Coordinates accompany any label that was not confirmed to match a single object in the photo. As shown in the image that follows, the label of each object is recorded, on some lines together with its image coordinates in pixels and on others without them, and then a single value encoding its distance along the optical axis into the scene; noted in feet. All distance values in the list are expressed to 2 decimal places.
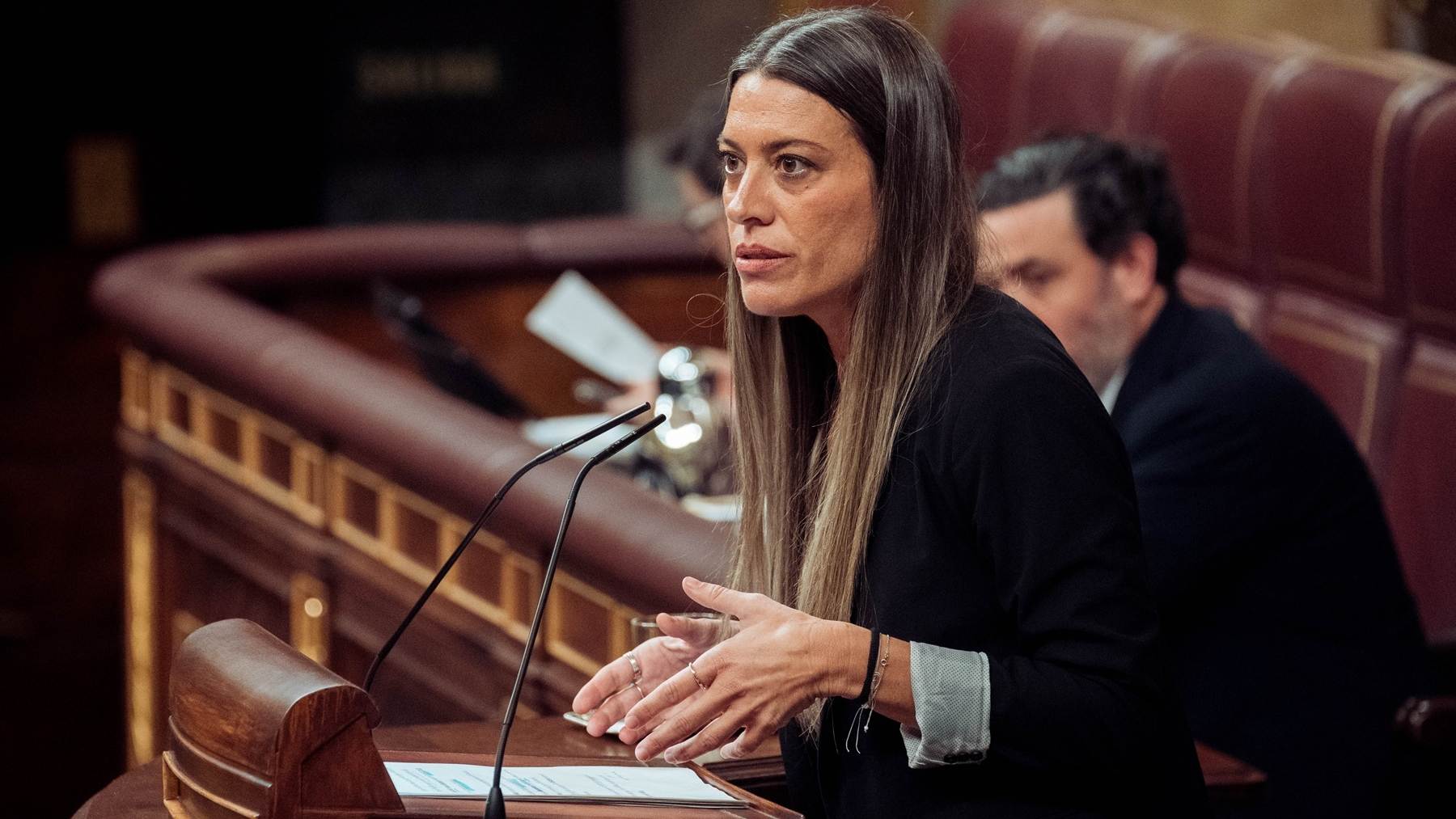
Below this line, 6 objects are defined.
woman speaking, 21.86
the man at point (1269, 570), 25.20
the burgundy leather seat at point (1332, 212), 31.49
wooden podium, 21.87
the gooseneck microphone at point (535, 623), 21.79
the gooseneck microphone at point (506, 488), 22.23
